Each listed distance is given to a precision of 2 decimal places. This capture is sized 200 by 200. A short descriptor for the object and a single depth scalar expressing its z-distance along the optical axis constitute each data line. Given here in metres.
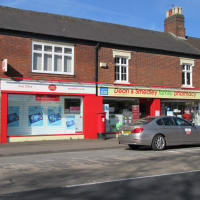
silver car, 12.44
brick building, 16.36
